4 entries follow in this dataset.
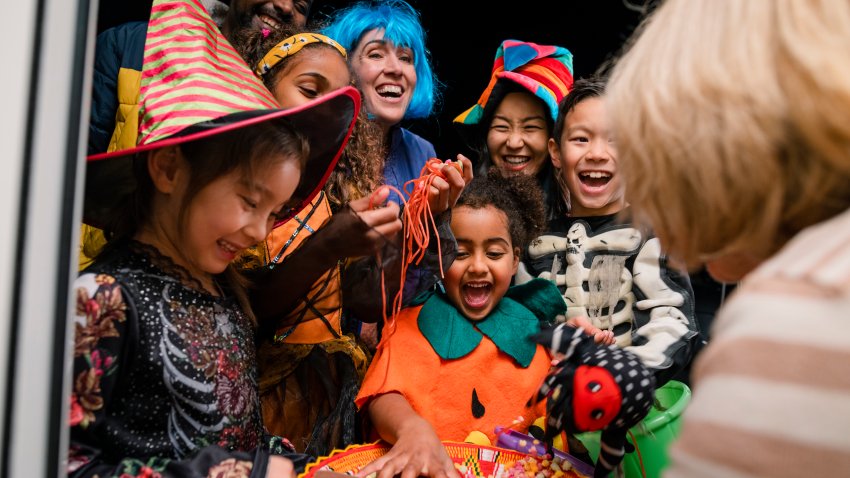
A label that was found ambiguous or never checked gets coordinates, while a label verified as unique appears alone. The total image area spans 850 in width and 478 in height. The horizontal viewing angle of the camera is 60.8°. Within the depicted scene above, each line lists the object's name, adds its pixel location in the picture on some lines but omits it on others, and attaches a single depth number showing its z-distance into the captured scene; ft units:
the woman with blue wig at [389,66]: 7.88
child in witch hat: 3.78
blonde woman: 1.88
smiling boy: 5.98
